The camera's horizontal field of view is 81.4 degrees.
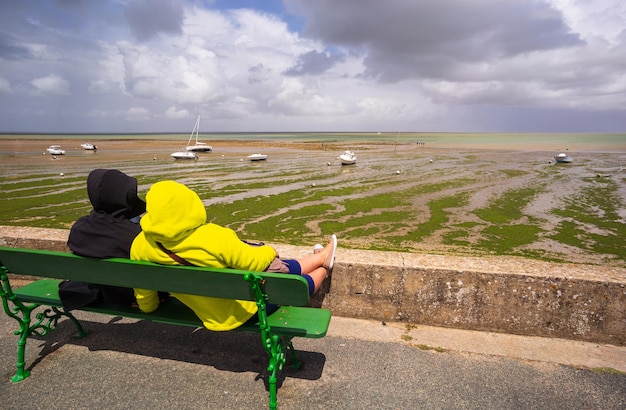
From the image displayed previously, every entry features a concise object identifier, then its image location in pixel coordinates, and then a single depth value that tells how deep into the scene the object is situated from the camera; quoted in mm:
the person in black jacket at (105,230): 2736
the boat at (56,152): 42412
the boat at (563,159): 35281
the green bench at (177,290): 2389
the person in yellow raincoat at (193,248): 2418
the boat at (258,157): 37250
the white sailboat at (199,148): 53634
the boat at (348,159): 32812
